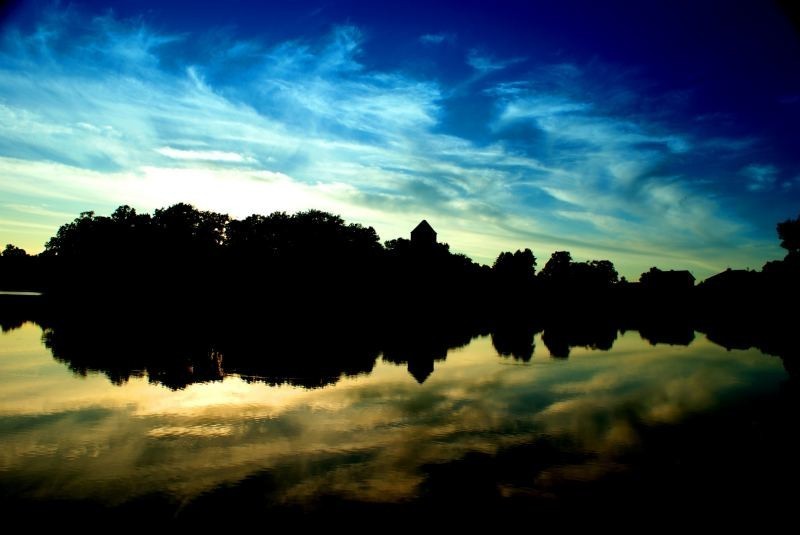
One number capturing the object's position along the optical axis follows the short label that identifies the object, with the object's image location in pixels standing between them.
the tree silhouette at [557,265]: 181.30
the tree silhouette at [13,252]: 160.38
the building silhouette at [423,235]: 103.22
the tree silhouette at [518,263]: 150.15
